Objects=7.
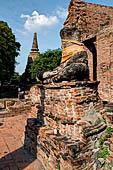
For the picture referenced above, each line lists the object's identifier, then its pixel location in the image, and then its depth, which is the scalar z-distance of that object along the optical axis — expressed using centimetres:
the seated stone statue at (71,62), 285
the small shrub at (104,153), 257
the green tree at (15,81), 2604
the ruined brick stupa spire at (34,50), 2573
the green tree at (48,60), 1591
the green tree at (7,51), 1683
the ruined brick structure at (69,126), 251
